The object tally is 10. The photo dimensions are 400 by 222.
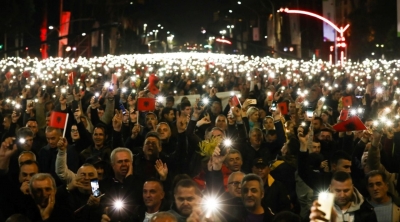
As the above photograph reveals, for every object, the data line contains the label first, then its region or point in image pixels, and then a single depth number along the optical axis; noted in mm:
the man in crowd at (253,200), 7145
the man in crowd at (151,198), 7164
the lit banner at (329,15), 41453
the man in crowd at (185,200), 6723
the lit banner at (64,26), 53766
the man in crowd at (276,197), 8039
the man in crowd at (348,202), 6789
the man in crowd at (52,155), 9883
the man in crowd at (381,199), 7168
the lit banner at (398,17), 24416
